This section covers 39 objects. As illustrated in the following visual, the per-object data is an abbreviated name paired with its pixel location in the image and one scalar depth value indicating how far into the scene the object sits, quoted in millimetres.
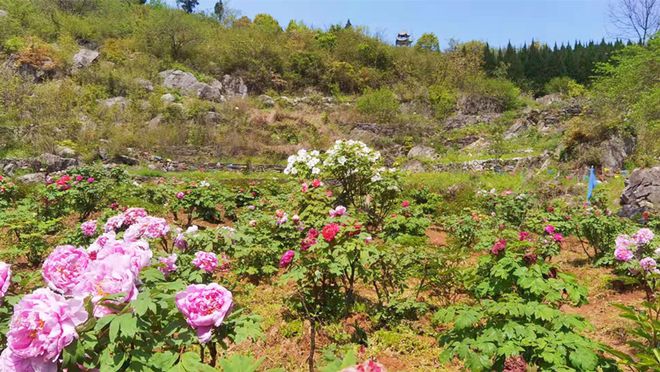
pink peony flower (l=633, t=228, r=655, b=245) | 3723
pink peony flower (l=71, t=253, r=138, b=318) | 1199
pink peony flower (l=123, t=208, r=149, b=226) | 2549
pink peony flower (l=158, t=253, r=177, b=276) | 1716
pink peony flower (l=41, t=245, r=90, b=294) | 1270
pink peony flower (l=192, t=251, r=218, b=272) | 2197
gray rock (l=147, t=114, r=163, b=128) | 18547
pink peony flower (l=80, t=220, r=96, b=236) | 3244
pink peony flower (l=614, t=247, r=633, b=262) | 3607
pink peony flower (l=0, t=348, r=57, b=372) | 1021
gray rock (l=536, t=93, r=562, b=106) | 27712
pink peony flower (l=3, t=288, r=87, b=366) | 998
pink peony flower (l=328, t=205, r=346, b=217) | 3372
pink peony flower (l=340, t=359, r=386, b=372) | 808
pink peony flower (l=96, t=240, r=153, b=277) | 1279
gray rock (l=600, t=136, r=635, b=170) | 12904
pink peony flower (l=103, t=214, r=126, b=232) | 2512
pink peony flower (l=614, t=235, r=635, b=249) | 3709
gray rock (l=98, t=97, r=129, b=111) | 18859
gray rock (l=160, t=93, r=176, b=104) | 20547
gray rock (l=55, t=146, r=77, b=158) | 14258
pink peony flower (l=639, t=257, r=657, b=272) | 3285
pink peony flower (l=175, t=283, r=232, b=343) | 1282
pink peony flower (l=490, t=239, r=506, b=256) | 2509
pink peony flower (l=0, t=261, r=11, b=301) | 1240
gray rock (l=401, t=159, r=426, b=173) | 15850
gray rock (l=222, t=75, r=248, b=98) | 25578
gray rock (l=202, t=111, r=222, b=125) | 19656
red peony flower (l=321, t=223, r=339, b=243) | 2824
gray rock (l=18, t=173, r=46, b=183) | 10873
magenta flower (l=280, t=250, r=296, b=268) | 3062
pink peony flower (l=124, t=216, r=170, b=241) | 2068
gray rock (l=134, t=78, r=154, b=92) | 21184
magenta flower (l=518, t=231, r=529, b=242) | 3171
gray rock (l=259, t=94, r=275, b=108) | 24106
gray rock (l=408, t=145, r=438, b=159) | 19234
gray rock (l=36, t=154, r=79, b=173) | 12820
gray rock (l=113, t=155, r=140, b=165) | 15336
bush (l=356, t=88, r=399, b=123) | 23359
